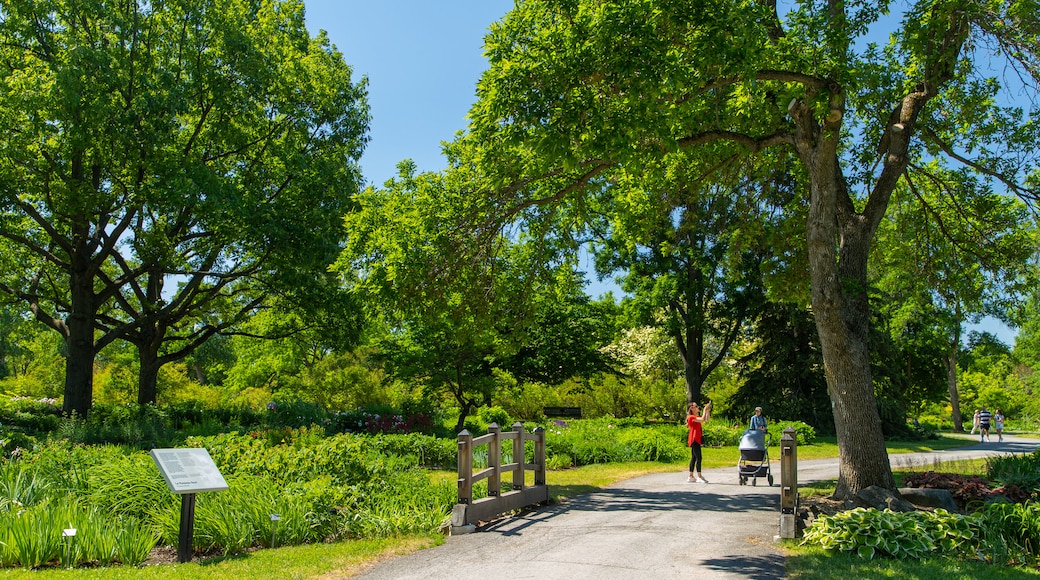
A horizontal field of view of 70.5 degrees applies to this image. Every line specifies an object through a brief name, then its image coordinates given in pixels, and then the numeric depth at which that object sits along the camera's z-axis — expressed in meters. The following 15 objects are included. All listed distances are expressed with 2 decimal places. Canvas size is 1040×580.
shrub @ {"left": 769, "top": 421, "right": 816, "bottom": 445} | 25.62
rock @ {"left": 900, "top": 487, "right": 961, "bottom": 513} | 10.31
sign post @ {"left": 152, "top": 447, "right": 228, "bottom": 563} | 7.32
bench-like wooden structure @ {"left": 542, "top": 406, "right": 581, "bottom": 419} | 31.16
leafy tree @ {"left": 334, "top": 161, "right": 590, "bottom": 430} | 12.28
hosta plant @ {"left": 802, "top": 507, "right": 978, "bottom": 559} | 7.91
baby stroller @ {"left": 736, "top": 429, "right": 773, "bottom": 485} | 14.43
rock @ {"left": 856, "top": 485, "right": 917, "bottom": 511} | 9.84
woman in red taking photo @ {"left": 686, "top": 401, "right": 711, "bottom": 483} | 15.29
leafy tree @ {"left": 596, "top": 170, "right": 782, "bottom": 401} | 29.95
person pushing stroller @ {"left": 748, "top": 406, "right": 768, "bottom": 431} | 16.27
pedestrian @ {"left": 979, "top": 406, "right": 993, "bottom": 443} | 33.06
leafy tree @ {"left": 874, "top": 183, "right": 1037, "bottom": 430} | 14.00
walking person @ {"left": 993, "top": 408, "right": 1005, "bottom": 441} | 33.28
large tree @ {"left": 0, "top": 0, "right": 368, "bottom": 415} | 17.61
